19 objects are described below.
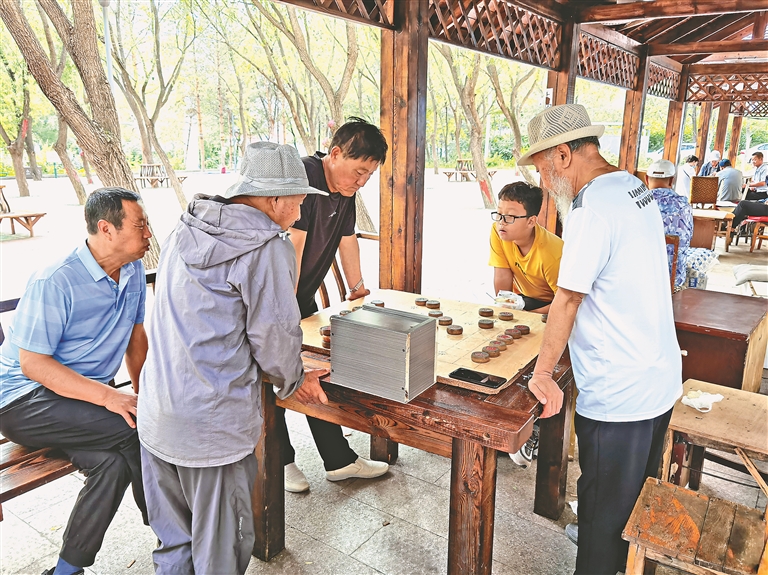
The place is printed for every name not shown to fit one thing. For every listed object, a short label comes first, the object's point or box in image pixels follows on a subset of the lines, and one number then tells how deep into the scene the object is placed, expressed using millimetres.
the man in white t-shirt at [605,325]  1718
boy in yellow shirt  2959
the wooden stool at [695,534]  1625
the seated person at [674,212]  5066
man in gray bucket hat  1595
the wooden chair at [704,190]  9904
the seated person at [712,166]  12784
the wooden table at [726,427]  2084
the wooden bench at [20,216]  9375
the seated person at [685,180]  10138
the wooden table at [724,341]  2855
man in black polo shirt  2465
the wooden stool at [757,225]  9352
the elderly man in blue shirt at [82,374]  2074
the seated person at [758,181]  11258
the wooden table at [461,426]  1689
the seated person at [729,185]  10977
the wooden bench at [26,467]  1966
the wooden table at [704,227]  7992
